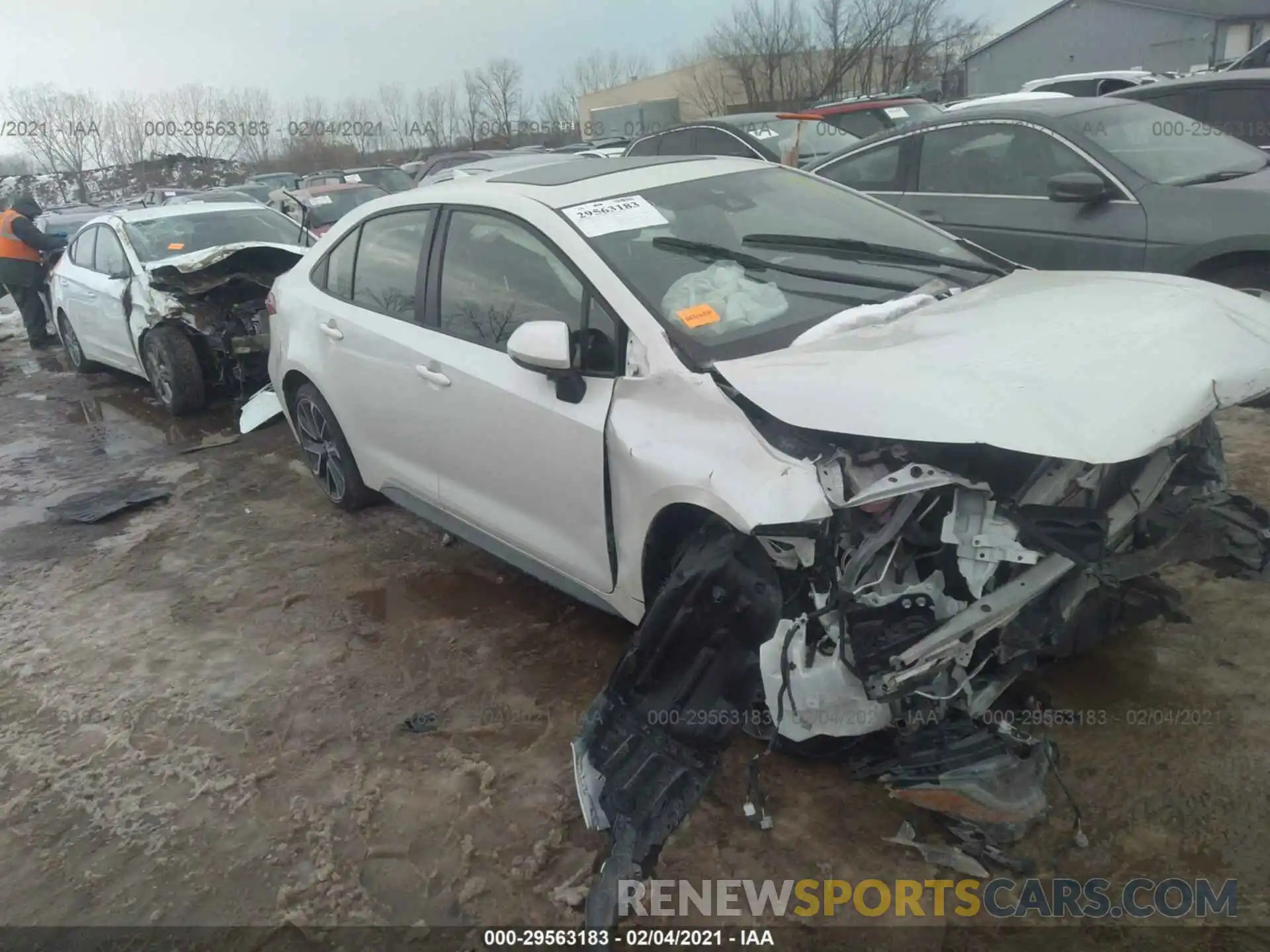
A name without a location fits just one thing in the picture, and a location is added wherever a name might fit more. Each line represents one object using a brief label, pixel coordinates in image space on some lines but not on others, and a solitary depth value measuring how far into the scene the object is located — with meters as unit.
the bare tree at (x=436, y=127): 52.22
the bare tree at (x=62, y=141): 43.03
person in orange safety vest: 10.99
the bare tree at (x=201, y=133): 41.41
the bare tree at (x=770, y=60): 39.94
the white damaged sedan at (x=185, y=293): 7.30
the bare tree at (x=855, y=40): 37.22
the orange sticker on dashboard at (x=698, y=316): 2.98
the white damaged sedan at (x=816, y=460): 2.36
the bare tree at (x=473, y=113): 54.78
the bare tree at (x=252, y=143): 45.89
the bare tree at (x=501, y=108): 53.59
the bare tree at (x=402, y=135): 51.31
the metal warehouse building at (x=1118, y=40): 31.55
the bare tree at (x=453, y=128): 55.75
